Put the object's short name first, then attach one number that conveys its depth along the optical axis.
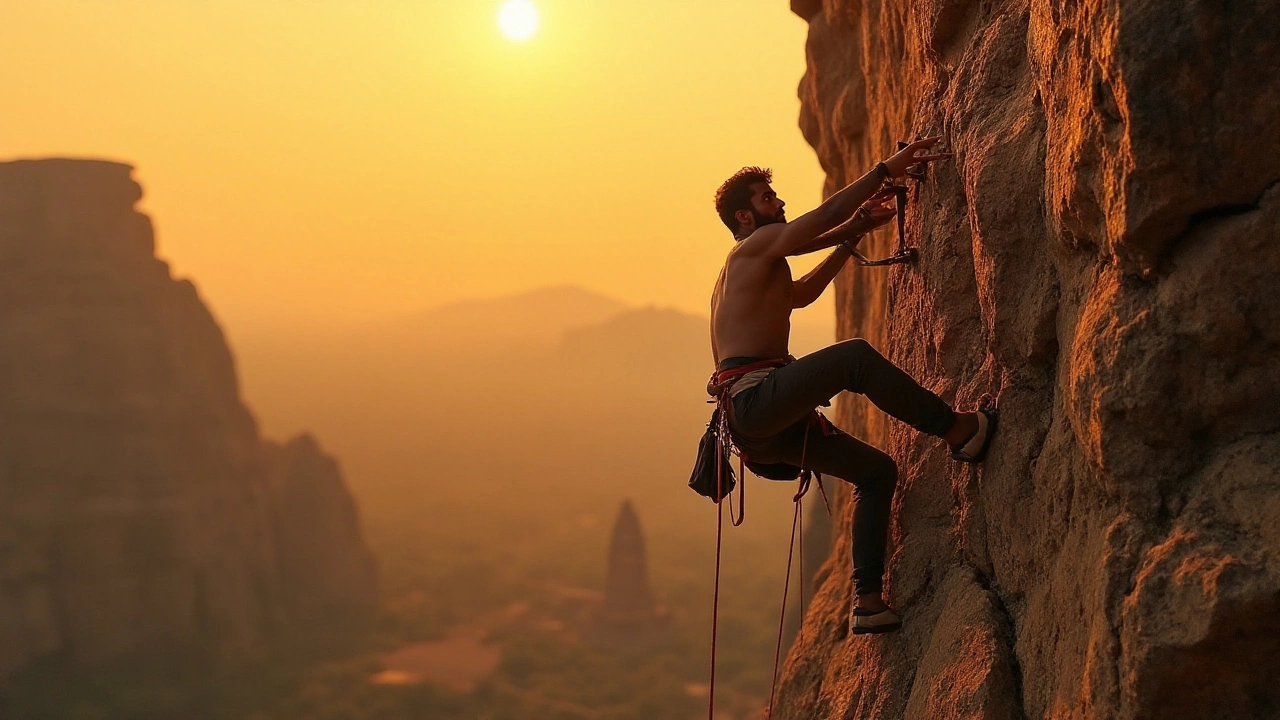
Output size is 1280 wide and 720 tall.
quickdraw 4.11
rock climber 3.51
